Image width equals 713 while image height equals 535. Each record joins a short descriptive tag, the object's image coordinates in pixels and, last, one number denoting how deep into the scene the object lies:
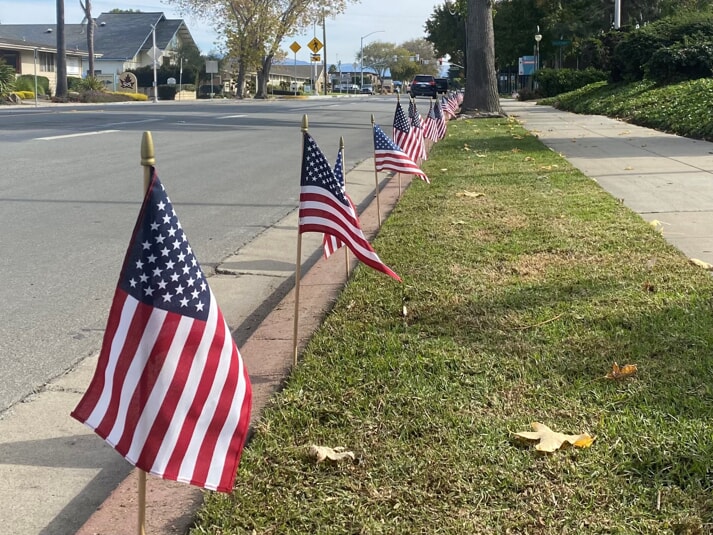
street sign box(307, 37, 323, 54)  71.12
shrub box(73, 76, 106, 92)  51.03
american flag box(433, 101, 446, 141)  16.70
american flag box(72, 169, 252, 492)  2.32
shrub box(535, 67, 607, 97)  36.34
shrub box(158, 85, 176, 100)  60.97
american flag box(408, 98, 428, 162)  11.08
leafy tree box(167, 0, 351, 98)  66.12
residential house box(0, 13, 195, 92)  72.00
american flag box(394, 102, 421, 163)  10.36
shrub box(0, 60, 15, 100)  38.75
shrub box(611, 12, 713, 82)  23.67
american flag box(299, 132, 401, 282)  4.41
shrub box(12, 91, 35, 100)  43.43
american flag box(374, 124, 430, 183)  8.02
